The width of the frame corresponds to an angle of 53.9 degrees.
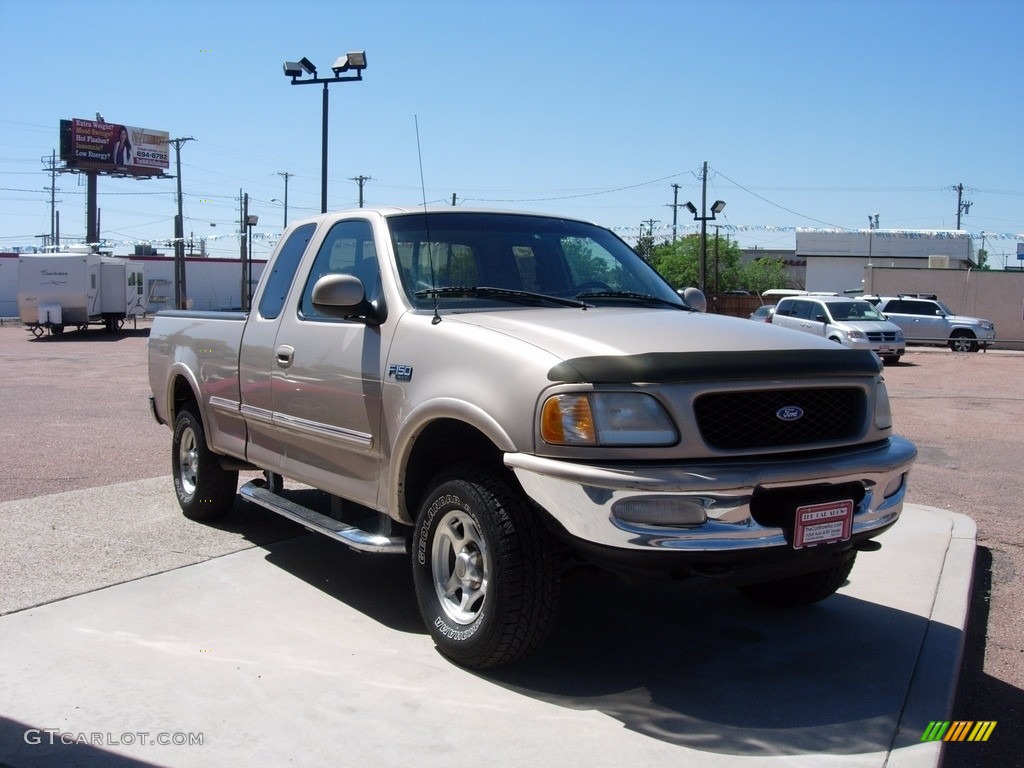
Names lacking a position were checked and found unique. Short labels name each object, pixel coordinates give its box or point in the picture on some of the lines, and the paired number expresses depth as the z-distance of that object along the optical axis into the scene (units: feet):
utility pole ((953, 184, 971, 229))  350.78
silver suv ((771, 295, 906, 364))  82.43
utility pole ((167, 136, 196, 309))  164.55
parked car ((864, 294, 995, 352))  106.32
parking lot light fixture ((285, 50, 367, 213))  61.26
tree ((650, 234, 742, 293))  263.49
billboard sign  251.80
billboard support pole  243.60
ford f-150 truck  11.92
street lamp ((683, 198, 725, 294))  119.14
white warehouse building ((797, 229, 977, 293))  227.40
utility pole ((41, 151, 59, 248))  313.73
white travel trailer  106.22
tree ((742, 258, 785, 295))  269.44
